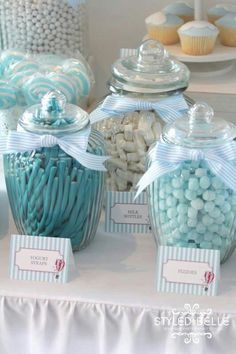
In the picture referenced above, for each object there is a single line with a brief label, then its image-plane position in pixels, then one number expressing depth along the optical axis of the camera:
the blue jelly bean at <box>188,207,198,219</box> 1.35
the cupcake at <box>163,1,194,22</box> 1.94
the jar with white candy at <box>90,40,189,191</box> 1.48
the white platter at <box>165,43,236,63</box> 1.83
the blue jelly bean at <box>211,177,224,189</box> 1.34
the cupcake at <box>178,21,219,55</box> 1.82
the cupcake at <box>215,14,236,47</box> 1.87
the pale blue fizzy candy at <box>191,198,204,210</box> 1.34
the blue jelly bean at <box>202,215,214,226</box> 1.35
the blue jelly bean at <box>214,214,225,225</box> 1.36
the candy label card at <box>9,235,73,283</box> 1.37
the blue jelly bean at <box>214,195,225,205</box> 1.34
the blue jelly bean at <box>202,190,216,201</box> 1.34
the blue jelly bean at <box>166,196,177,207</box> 1.36
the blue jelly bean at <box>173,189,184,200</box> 1.35
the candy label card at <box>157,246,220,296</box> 1.33
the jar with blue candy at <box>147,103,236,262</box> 1.34
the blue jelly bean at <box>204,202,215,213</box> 1.34
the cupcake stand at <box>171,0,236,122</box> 1.80
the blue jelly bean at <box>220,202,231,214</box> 1.35
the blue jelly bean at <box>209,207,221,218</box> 1.35
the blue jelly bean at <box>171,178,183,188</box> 1.34
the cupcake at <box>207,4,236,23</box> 1.92
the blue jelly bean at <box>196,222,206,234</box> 1.36
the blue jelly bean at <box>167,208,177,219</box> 1.36
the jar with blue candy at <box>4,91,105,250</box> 1.38
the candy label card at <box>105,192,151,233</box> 1.49
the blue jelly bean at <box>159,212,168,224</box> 1.38
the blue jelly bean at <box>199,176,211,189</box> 1.33
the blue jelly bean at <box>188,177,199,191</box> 1.33
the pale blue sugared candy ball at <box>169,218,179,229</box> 1.37
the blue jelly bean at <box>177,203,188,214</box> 1.35
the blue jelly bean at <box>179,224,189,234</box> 1.37
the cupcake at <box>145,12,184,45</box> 1.88
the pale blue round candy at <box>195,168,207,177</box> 1.33
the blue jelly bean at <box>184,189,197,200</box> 1.34
